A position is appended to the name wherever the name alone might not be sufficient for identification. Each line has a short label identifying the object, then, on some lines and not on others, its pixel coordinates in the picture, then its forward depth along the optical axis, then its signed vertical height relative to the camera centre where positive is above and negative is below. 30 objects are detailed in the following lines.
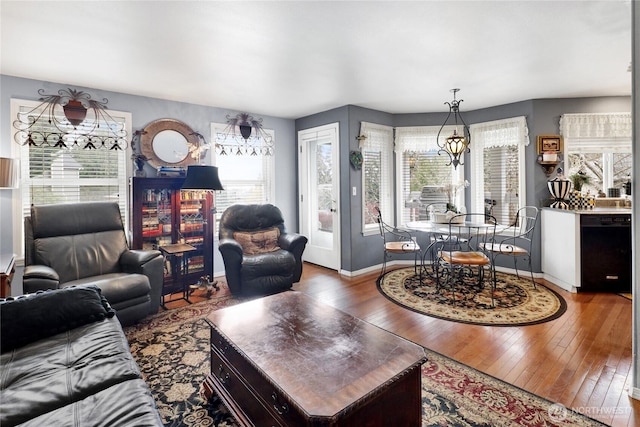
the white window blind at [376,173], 4.79 +0.56
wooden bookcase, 3.65 -0.16
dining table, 3.73 -0.31
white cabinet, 3.71 -0.51
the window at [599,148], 4.20 +0.78
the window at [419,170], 5.00 +0.61
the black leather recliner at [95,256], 2.78 -0.41
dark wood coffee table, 1.25 -0.71
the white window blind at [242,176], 4.67 +0.55
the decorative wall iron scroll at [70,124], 3.34 +1.00
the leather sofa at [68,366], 1.14 -0.69
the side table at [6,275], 2.42 -0.46
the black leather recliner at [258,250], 3.55 -0.48
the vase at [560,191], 4.05 +0.19
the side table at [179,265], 3.64 -0.64
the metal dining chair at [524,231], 4.25 -0.34
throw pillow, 4.00 -0.38
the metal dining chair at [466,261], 3.45 -0.59
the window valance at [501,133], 4.38 +1.08
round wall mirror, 3.99 +0.90
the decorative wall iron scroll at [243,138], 4.70 +1.13
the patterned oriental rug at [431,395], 1.74 -1.14
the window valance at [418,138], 5.00 +1.12
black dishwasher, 3.73 -0.63
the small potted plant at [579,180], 4.13 +0.33
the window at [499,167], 4.46 +0.59
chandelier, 3.75 +0.78
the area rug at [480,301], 3.06 -1.02
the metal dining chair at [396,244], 4.21 -0.49
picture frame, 4.28 +0.84
